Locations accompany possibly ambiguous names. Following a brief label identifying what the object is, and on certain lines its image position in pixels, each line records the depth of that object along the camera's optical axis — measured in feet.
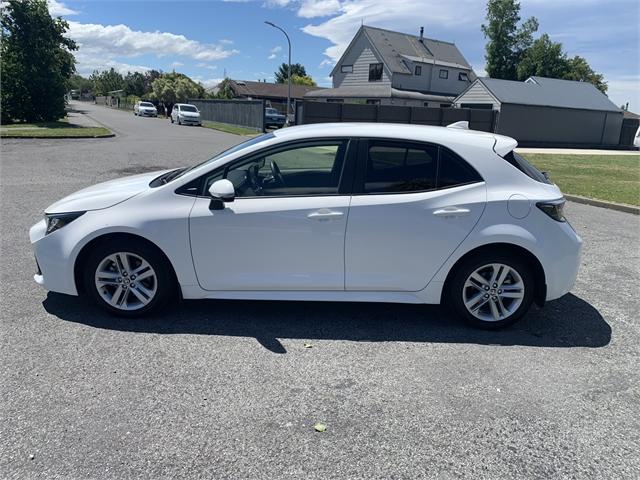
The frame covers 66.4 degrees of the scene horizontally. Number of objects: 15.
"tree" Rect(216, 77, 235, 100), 226.79
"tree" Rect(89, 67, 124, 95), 359.66
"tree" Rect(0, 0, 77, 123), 83.66
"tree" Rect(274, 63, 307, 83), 315.53
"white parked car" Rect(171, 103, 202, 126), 127.34
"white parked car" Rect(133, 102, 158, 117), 169.99
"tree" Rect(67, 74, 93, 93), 510.17
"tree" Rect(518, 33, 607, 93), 183.11
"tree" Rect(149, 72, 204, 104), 210.38
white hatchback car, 12.67
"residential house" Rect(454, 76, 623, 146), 104.99
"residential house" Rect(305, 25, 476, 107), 135.64
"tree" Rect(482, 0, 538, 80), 186.70
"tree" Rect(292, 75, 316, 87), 279.45
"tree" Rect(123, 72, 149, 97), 326.44
